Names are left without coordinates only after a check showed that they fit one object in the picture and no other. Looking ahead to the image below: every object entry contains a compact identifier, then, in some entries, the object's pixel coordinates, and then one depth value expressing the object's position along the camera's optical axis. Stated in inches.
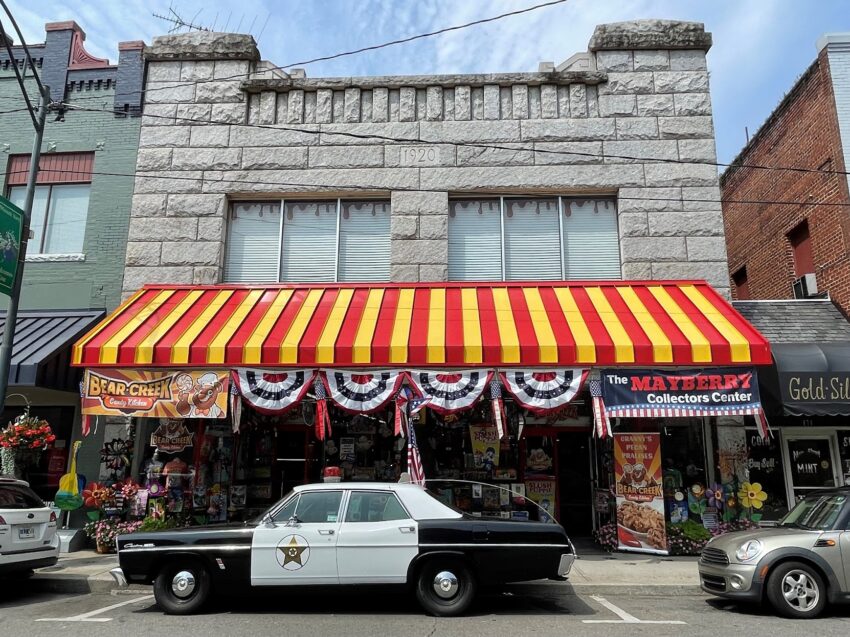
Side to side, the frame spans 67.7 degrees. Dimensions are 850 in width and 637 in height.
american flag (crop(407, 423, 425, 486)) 389.7
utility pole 387.5
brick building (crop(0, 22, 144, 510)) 490.3
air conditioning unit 558.3
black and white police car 280.1
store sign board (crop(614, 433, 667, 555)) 406.3
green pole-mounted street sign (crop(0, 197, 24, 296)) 393.6
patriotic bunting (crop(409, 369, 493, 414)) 390.3
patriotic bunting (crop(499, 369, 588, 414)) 388.2
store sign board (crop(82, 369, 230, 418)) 399.2
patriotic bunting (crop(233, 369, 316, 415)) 396.8
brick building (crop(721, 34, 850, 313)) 518.6
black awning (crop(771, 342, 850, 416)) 394.6
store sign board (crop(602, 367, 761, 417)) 383.2
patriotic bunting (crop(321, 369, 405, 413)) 393.4
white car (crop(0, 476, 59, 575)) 312.0
